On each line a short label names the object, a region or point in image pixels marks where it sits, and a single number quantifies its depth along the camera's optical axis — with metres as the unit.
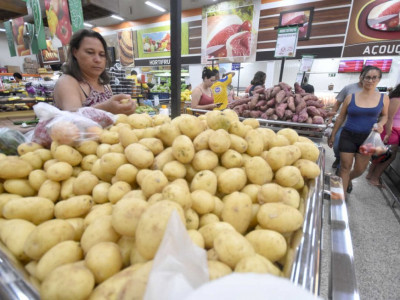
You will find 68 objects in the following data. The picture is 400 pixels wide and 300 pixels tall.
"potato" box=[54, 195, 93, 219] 0.72
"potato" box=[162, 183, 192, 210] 0.61
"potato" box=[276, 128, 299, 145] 1.20
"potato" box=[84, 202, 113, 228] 0.68
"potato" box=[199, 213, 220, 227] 0.69
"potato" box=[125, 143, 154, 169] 0.85
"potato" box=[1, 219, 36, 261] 0.61
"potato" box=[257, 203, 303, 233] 0.65
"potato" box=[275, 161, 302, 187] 0.87
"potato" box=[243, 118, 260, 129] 1.27
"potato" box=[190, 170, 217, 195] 0.77
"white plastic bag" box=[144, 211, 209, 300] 0.38
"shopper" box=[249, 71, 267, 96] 4.75
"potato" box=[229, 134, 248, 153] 0.96
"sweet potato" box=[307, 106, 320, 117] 2.40
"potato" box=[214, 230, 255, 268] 0.52
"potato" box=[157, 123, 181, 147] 0.97
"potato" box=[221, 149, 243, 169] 0.89
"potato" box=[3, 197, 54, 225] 0.70
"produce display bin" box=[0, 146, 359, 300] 0.50
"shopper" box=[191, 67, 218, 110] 3.74
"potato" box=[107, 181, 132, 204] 0.76
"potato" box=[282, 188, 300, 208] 0.79
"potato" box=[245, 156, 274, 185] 0.85
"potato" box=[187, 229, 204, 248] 0.56
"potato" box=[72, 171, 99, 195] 0.82
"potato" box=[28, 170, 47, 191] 0.88
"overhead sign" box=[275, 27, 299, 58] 2.73
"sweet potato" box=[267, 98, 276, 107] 2.64
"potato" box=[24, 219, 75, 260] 0.57
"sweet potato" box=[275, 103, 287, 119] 2.43
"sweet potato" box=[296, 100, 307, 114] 2.46
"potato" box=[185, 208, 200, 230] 0.65
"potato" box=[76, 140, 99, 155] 1.04
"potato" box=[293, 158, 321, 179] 0.97
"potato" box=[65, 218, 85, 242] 0.67
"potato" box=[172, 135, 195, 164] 0.84
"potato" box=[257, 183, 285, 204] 0.74
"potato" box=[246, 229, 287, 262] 0.58
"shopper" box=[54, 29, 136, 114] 1.65
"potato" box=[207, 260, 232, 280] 0.47
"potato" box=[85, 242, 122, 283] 0.50
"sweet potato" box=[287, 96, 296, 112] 2.48
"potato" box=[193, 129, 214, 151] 0.91
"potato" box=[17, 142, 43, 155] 1.04
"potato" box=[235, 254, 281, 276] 0.47
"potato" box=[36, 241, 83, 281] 0.52
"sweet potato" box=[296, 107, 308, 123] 2.30
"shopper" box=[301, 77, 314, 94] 4.96
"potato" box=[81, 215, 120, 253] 0.58
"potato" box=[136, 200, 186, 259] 0.49
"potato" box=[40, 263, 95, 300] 0.45
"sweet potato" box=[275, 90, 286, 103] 2.59
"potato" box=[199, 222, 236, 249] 0.60
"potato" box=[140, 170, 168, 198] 0.71
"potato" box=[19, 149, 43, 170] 0.96
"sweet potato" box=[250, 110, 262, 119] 2.63
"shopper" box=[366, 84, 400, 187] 2.87
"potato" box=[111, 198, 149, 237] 0.56
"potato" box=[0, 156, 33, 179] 0.85
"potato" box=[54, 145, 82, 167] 0.93
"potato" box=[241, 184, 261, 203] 0.81
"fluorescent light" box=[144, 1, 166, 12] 8.29
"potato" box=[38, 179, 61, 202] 0.82
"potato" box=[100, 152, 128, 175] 0.86
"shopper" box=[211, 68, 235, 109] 3.71
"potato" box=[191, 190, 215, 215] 0.69
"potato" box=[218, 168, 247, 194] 0.81
